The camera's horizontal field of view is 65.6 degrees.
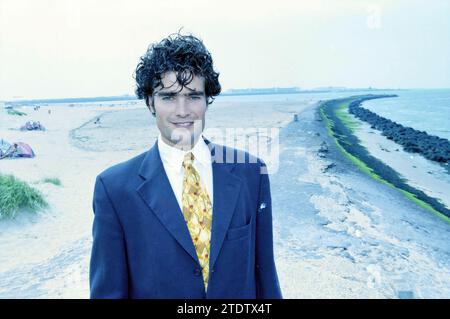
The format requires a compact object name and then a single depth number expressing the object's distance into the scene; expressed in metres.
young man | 1.93
